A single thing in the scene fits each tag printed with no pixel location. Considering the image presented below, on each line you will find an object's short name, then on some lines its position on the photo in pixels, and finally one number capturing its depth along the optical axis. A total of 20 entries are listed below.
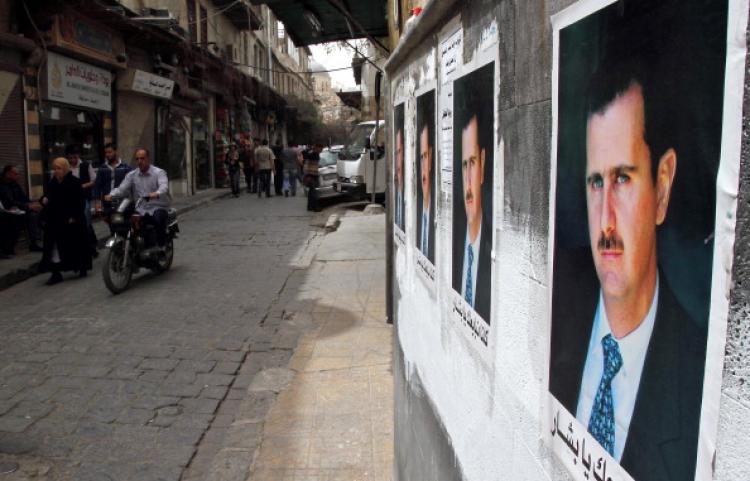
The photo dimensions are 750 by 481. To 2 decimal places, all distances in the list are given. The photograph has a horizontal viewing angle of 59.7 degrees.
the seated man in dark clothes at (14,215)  9.87
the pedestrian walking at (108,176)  10.73
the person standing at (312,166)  19.22
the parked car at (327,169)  20.48
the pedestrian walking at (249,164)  23.08
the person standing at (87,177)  10.29
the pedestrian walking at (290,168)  20.34
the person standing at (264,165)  20.11
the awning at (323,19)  8.53
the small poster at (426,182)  2.47
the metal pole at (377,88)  8.36
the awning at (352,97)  33.56
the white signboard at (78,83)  13.09
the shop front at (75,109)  13.04
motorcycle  7.93
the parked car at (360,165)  15.48
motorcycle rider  8.67
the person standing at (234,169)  21.93
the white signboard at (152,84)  16.78
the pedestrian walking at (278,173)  21.56
